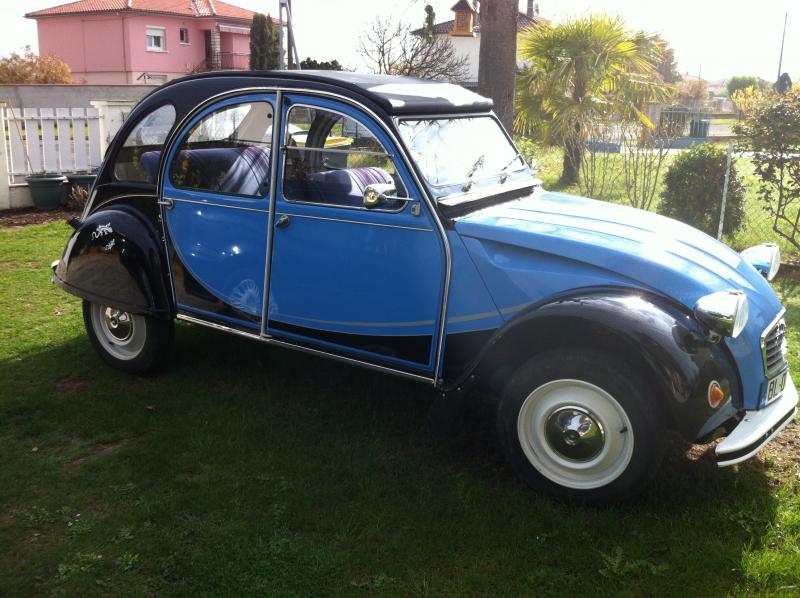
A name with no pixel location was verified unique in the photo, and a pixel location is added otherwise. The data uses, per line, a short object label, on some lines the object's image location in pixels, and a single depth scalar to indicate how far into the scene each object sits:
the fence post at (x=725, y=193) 8.52
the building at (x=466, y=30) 43.25
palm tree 13.28
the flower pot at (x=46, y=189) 11.38
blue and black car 3.51
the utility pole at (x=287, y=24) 9.94
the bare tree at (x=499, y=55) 7.76
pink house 40.25
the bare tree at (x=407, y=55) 22.16
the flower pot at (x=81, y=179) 11.75
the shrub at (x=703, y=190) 9.27
